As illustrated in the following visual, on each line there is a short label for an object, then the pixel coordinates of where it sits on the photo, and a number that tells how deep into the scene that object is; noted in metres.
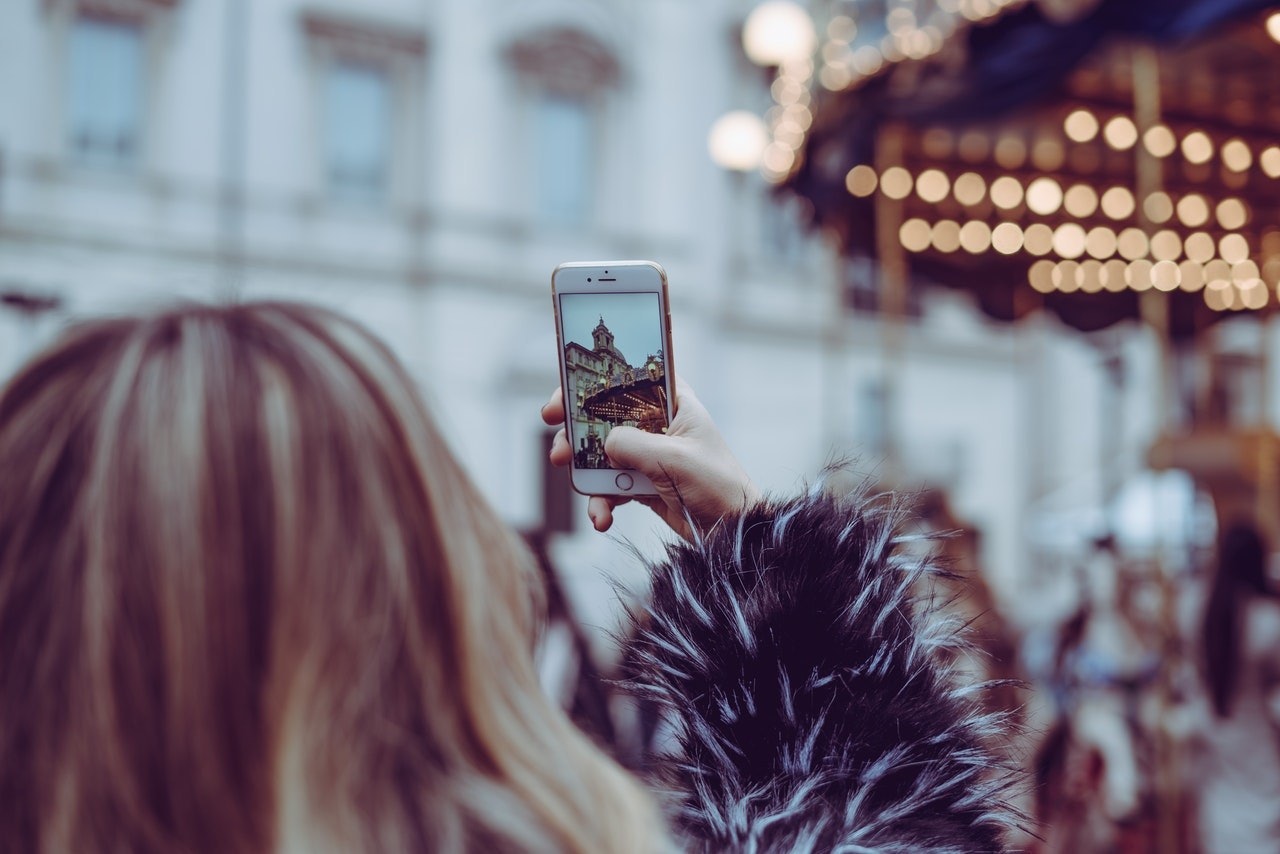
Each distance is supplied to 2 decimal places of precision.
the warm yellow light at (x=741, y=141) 6.62
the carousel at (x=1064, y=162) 4.42
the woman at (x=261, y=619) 0.80
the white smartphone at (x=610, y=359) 1.46
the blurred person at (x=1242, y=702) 3.77
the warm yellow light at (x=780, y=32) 5.68
